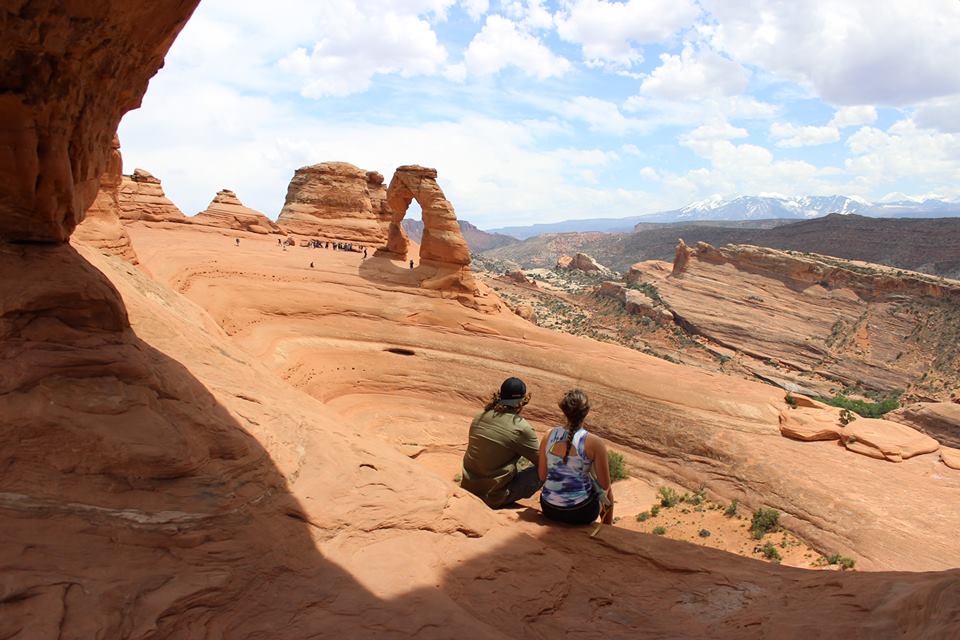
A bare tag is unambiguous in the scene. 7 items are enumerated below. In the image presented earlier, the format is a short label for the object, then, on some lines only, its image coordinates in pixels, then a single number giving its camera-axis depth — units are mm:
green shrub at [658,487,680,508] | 11922
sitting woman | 5250
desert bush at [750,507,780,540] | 10773
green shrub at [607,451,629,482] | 13430
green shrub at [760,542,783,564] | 9698
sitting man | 5977
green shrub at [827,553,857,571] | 9233
